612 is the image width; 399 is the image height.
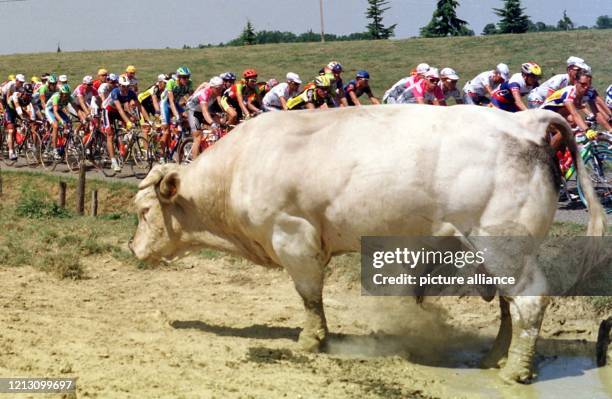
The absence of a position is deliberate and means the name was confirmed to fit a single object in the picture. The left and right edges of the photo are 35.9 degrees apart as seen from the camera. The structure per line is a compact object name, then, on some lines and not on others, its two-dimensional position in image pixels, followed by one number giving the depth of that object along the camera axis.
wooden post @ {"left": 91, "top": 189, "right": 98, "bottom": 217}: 17.41
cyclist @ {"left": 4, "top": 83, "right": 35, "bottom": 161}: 25.60
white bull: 7.79
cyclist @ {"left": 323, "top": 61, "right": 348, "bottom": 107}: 18.59
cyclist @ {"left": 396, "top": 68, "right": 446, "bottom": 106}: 17.18
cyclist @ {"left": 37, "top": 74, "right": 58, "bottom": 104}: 24.17
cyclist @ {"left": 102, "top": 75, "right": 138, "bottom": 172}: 21.84
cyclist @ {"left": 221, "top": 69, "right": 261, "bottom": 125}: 18.81
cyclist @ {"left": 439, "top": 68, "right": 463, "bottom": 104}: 17.39
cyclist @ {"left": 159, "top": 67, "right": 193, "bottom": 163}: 20.67
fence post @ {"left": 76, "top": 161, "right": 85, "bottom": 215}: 17.78
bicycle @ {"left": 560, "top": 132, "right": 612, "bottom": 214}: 14.80
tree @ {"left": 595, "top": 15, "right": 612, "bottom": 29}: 53.88
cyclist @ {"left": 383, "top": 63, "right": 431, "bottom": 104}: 18.08
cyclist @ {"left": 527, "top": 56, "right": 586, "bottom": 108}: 15.80
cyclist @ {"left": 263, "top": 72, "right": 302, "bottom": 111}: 18.92
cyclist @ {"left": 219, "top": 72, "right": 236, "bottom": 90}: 19.59
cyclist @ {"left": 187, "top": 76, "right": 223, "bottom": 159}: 18.97
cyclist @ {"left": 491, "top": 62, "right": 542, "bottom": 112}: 16.08
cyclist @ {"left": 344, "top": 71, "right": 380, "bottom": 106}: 19.52
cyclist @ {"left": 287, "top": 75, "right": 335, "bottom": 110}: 18.19
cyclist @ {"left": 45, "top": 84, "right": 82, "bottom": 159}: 23.20
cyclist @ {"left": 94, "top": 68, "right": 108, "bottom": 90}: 24.88
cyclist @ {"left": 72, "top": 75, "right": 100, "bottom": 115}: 23.99
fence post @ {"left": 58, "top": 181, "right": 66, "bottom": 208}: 18.50
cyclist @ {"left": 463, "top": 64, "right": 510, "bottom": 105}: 18.11
